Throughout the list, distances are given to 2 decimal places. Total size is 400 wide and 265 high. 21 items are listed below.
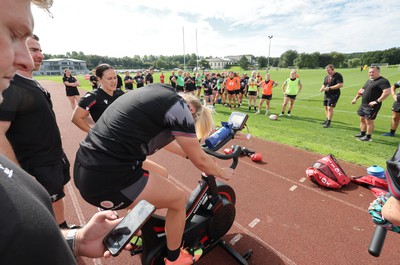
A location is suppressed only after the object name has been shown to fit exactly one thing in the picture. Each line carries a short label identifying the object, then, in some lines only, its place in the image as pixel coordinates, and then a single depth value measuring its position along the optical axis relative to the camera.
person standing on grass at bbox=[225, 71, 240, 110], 11.79
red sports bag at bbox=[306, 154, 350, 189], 4.00
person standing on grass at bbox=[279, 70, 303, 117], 9.65
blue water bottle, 2.21
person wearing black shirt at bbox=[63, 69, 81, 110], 9.82
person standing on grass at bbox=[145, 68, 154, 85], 16.03
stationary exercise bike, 2.25
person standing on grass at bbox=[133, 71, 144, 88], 15.83
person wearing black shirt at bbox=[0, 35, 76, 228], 1.87
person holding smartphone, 0.54
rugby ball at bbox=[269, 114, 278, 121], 9.47
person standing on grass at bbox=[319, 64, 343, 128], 7.85
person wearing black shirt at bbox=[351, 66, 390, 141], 6.37
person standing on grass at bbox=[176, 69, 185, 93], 14.98
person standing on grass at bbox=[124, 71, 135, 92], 14.71
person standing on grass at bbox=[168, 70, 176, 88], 15.60
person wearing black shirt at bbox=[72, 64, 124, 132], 3.49
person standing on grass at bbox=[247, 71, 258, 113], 11.47
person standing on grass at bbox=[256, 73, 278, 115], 10.35
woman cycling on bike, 1.78
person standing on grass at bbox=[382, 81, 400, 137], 6.64
